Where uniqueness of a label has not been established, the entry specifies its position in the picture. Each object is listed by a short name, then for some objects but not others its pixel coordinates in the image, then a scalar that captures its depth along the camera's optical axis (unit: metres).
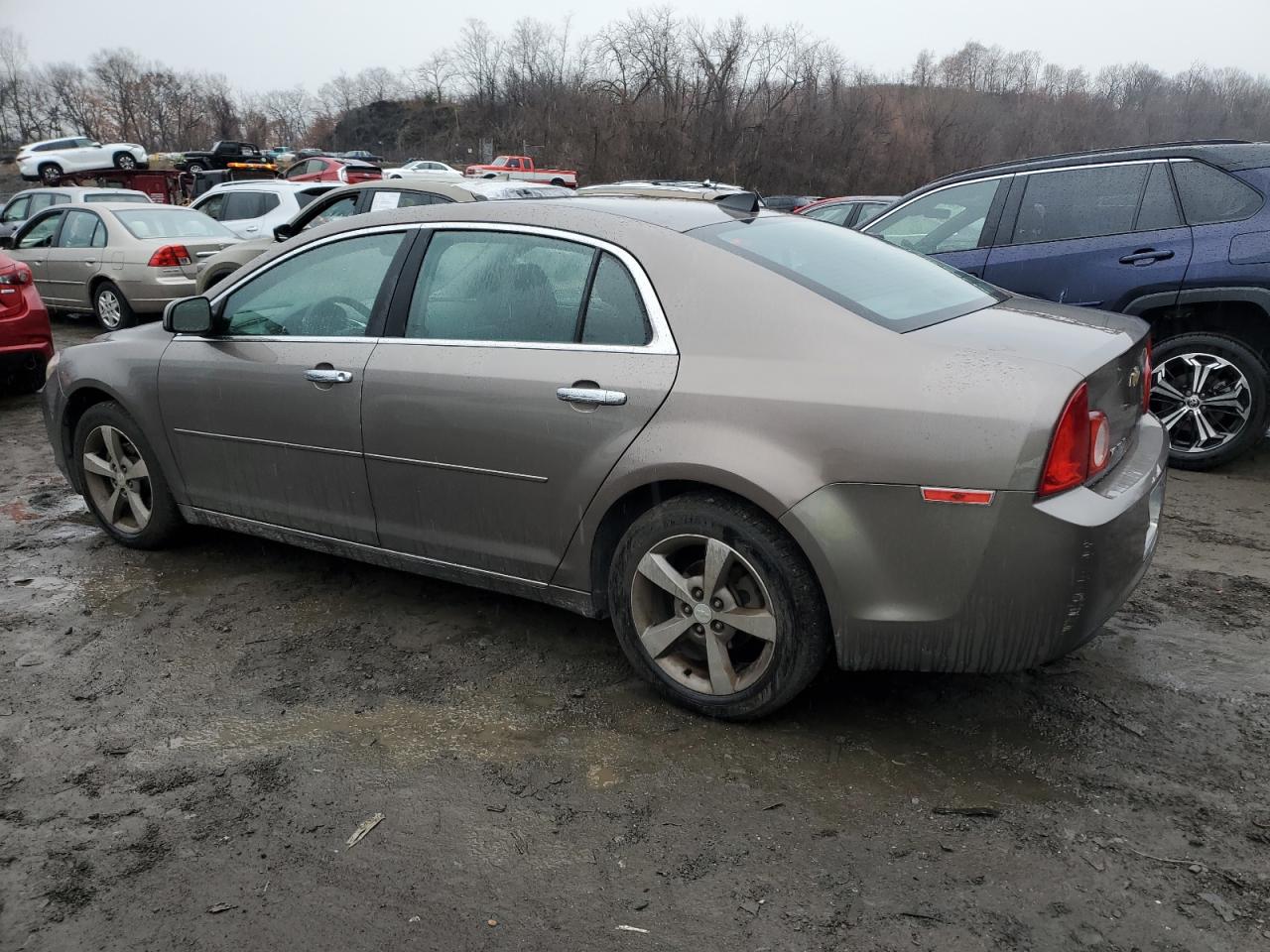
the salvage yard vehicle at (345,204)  9.26
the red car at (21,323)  7.93
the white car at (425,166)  40.83
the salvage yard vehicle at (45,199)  13.65
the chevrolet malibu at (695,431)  2.64
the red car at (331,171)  21.41
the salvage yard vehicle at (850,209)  12.52
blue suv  5.61
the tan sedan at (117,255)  11.37
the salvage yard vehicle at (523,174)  32.81
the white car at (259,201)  14.71
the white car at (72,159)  35.75
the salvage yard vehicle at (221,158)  36.23
